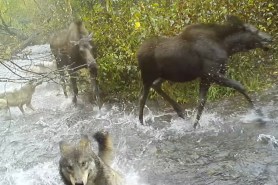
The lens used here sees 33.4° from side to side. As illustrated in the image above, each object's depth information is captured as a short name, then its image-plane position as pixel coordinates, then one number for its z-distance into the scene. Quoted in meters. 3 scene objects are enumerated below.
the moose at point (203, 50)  7.95
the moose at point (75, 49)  10.76
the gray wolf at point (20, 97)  11.98
